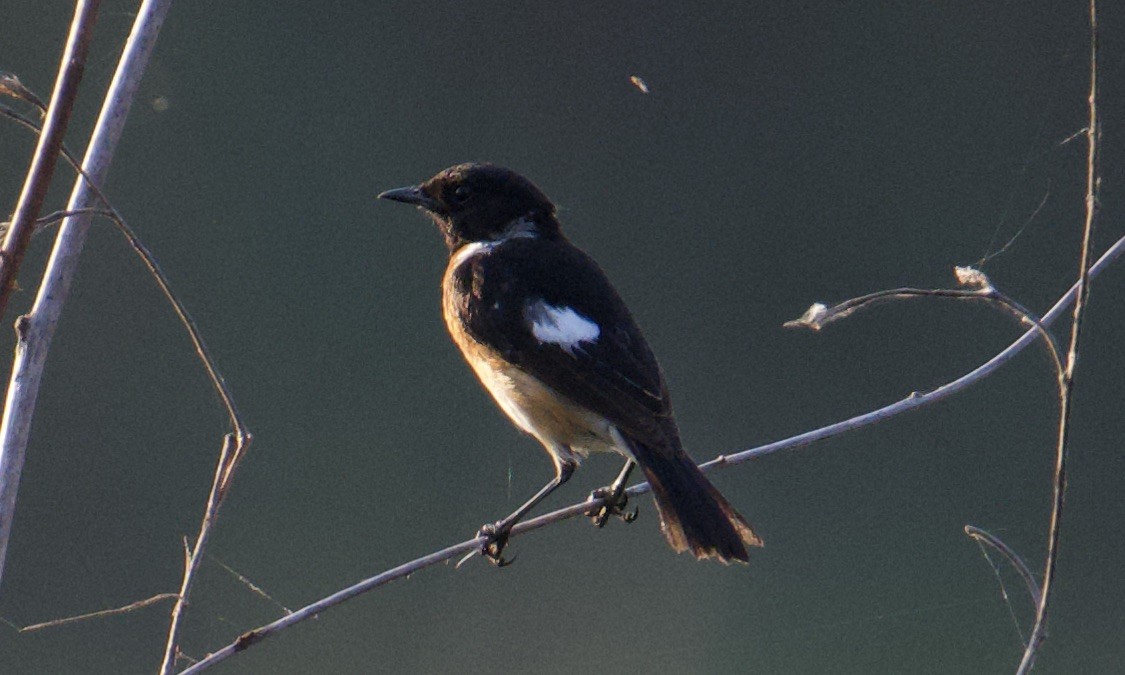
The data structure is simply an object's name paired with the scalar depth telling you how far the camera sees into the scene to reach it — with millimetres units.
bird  3448
